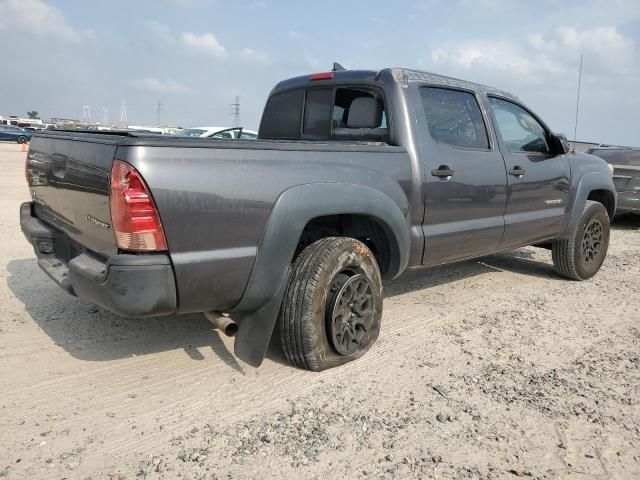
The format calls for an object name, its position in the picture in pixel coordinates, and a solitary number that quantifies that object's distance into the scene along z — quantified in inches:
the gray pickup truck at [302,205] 99.7
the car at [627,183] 366.0
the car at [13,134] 1501.0
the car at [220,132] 512.0
